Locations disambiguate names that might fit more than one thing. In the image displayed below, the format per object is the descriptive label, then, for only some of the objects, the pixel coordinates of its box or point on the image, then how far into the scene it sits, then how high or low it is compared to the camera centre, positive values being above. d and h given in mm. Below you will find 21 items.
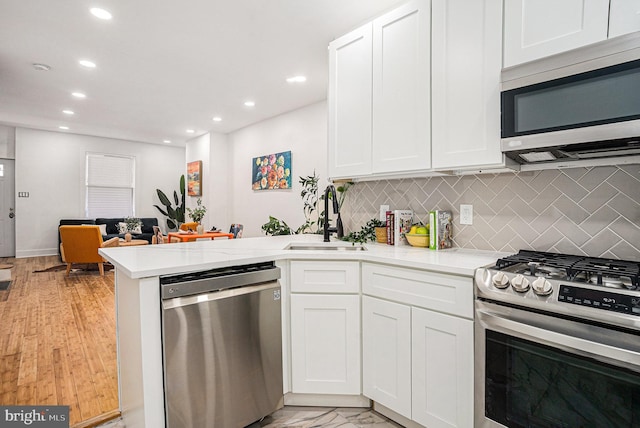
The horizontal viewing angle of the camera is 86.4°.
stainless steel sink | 2298 -234
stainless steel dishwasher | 1505 -645
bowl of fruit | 2209 -150
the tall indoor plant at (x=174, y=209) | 8155 +117
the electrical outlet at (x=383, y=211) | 2648 +13
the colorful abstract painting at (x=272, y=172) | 5248 +680
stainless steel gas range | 1104 -469
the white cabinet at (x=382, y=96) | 1996 +760
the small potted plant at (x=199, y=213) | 5605 +12
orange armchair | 5332 -464
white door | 7055 +107
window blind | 7730 +660
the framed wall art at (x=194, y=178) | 6922 +741
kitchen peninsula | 1476 -483
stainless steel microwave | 1242 +435
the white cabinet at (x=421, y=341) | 1530 -632
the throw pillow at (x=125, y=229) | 7371 -329
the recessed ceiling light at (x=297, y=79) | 3848 +1539
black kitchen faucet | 2504 +47
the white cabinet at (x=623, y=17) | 1312 +765
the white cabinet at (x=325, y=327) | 1943 -655
